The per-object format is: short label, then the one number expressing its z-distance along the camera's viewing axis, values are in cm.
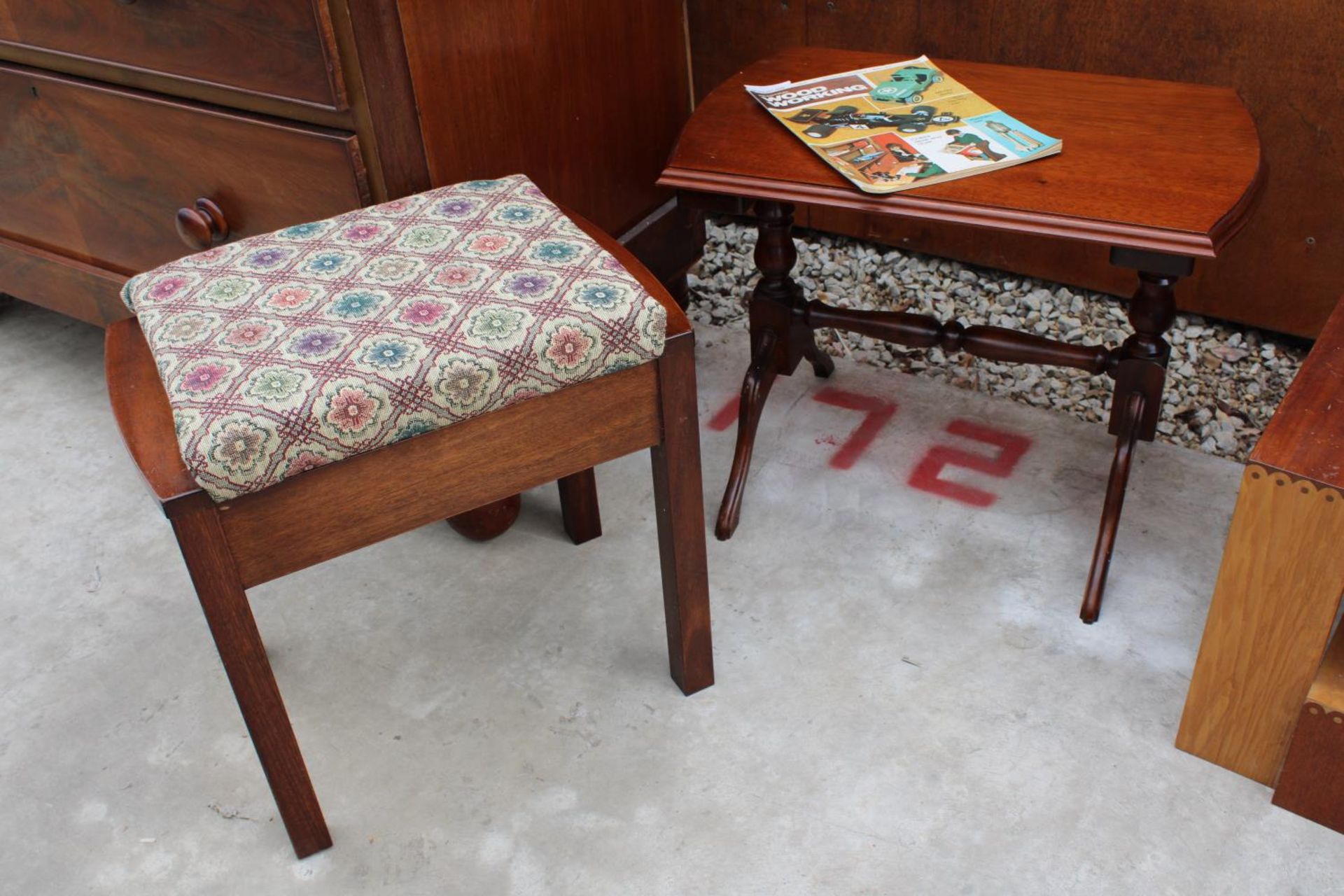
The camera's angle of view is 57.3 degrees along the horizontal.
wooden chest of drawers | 142
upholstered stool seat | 104
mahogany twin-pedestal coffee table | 125
